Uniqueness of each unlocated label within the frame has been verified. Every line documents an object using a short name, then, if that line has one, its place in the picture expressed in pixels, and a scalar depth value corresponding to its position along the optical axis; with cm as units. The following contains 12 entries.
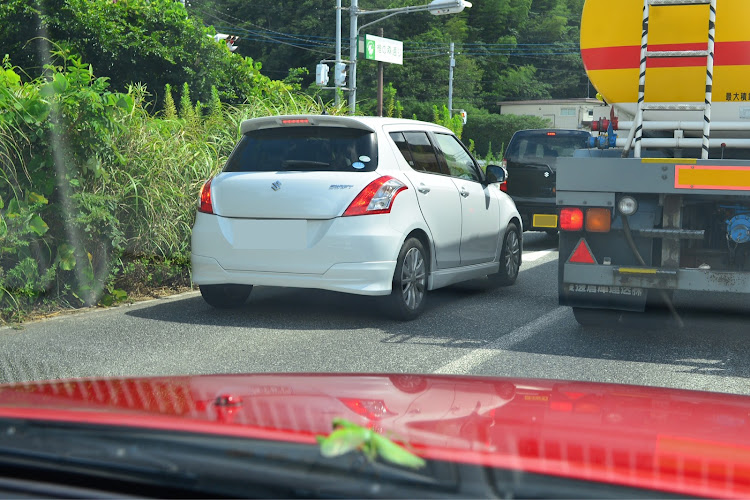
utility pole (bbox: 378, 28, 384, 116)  2798
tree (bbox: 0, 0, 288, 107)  2014
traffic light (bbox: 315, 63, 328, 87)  2681
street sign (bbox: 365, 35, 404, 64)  2611
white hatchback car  701
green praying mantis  136
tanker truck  623
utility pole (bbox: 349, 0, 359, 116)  2840
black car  1368
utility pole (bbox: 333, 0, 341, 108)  3041
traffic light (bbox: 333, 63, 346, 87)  2680
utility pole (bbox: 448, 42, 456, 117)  6205
